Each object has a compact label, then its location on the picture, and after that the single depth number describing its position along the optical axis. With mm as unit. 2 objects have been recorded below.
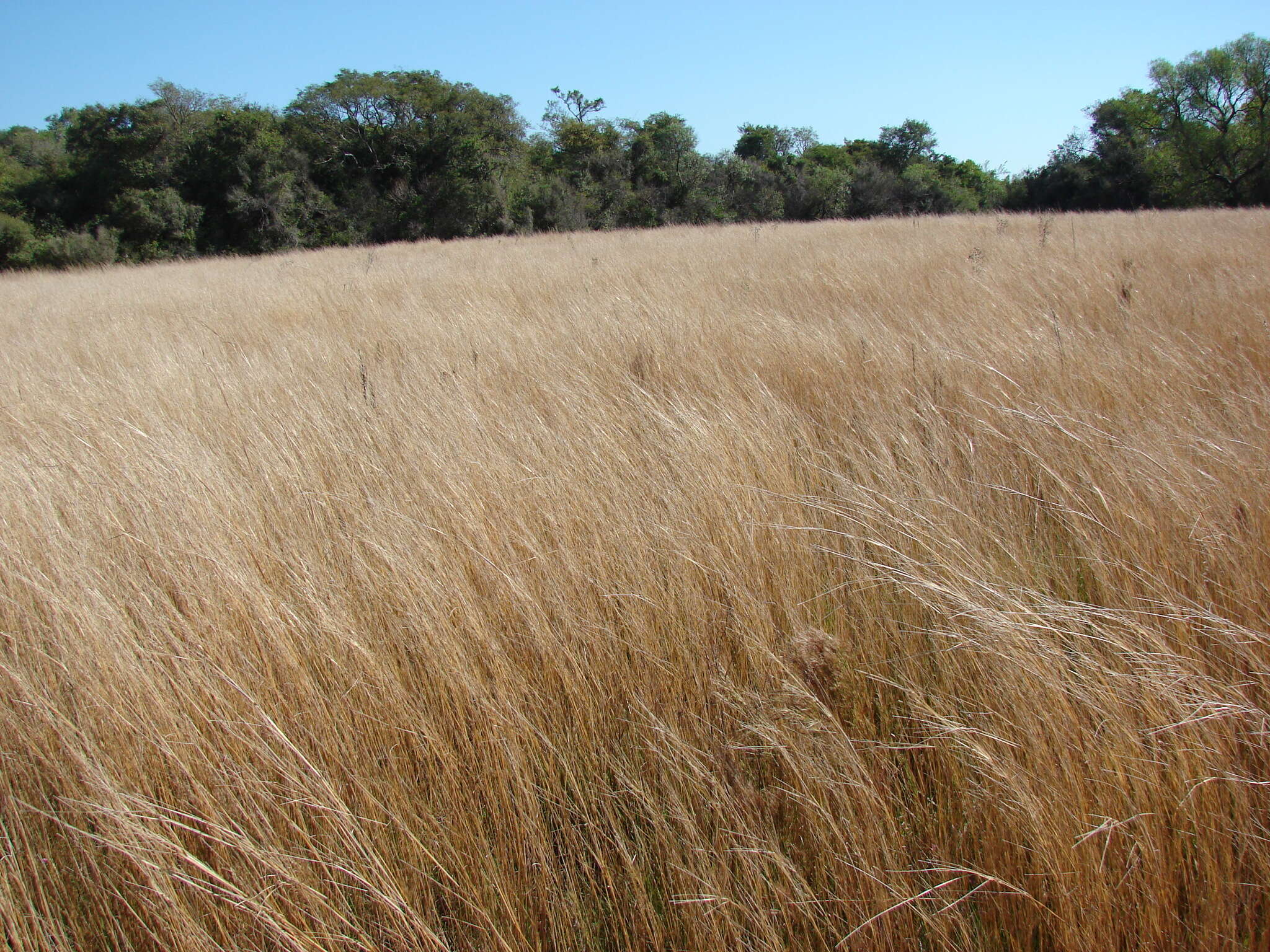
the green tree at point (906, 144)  41688
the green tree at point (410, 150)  26812
